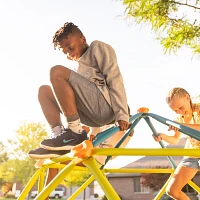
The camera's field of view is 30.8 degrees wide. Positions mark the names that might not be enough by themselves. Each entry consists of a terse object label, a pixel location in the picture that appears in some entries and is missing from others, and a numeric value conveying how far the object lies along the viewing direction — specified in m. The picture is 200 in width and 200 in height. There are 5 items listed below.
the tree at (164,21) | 4.59
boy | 1.74
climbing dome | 1.27
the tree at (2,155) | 31.12
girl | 2.73
